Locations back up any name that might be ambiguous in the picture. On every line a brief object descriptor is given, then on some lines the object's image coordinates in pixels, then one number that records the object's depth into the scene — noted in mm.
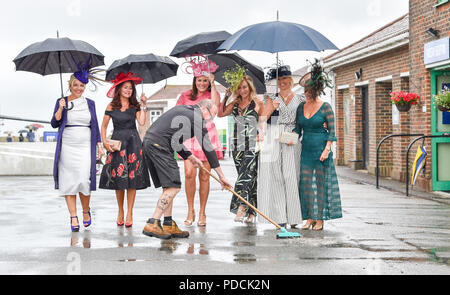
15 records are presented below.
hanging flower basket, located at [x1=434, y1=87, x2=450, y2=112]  12048
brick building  13062
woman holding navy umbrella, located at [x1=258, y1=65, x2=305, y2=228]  8219
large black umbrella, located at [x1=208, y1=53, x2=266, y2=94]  9141
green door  13031
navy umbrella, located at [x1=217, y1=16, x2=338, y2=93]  7761
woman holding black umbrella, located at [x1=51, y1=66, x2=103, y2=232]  8227
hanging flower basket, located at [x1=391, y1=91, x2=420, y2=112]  13805
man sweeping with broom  7250
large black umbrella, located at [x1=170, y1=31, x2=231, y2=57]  8781
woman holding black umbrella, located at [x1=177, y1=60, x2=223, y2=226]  8414
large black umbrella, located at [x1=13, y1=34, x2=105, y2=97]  8330
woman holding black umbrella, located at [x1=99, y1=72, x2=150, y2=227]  8376
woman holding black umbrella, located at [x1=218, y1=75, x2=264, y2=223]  8539
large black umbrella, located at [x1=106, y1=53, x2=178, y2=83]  8609
